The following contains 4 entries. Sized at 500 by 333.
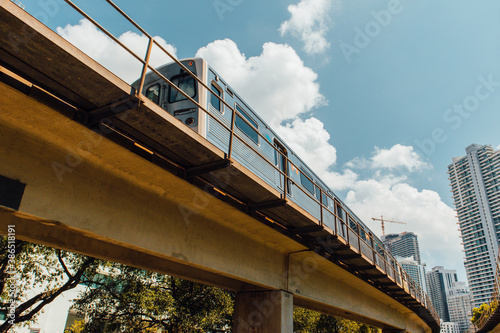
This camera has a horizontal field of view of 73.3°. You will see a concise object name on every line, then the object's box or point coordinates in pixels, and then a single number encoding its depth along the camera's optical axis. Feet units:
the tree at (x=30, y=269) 43.50
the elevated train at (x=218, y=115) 26.25
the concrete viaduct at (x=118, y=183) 13.06
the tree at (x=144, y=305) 51.62
